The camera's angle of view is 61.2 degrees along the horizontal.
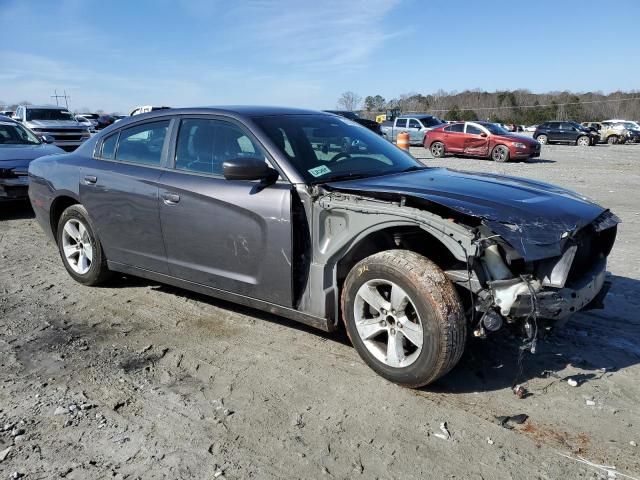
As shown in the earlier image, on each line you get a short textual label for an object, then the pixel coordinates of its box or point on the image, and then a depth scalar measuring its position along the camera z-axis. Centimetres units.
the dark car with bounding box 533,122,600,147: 3272
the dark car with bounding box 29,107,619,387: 302
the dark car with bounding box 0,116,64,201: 857
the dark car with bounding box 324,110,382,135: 1941
